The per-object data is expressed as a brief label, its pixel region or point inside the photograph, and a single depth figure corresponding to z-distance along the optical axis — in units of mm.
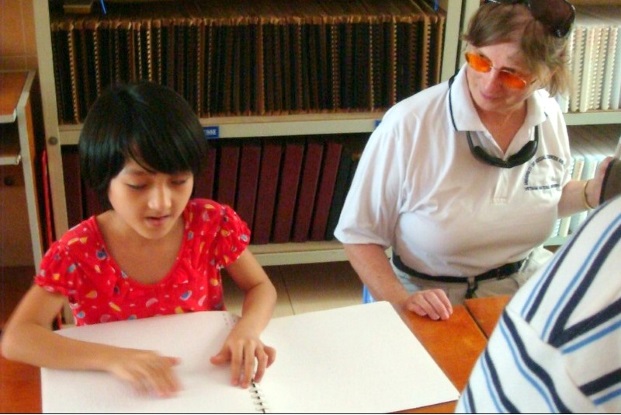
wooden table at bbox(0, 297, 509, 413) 958
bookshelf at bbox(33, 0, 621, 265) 1975
